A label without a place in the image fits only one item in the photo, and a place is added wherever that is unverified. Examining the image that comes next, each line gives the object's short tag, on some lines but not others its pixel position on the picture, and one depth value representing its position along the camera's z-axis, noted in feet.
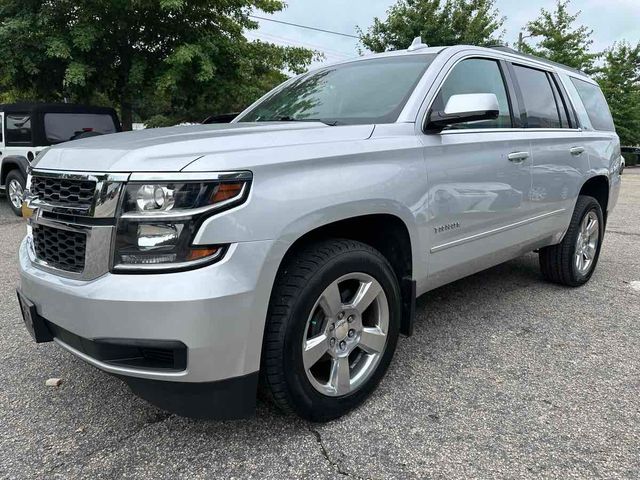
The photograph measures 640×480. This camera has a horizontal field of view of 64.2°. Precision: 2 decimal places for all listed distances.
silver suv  5.94
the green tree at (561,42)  77.66
